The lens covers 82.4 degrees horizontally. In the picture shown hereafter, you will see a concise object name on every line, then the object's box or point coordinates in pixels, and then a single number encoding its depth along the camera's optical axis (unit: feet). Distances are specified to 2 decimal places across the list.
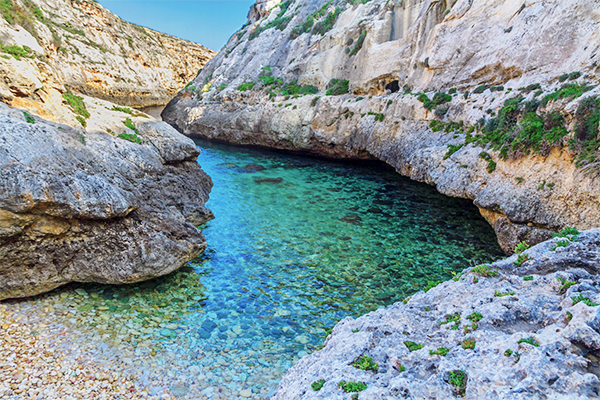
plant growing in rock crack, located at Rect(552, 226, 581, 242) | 25.84
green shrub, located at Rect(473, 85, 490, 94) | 60.34
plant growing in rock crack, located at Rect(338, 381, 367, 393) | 15.38
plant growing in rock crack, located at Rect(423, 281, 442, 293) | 25.64
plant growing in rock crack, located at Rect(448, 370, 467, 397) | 14.35
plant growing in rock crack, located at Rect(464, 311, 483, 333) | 18.15
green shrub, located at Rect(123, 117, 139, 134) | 47.95
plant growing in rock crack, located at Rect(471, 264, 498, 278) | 23.56
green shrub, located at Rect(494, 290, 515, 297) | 20.02
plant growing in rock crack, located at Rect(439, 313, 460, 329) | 19.11
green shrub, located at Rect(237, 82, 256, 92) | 130.93
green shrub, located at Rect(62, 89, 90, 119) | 42.70
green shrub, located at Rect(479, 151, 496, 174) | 47.42
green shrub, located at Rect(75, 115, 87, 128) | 40.97
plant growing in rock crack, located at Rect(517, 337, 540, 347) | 15.25
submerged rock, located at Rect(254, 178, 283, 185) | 81.46
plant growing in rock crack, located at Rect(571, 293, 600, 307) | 16.44
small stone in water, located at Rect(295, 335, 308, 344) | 28.76
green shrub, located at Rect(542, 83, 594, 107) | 41.15
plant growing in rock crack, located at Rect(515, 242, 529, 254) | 27.04
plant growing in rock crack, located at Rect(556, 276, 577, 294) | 19.69
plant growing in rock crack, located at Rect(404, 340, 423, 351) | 17.81
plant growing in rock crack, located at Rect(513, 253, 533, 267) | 24.62
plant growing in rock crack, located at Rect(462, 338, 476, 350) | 16.74
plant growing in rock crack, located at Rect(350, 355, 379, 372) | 16.93
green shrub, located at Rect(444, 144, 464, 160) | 56.39
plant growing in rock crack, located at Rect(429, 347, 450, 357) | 16.78
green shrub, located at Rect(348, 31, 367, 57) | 98.01
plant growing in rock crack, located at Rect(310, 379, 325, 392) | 16.53
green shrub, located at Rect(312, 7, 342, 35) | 118.21
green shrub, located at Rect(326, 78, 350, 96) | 100.34
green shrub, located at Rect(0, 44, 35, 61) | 37.96
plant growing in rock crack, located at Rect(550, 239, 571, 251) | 24.67
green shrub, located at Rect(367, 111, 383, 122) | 82.20
